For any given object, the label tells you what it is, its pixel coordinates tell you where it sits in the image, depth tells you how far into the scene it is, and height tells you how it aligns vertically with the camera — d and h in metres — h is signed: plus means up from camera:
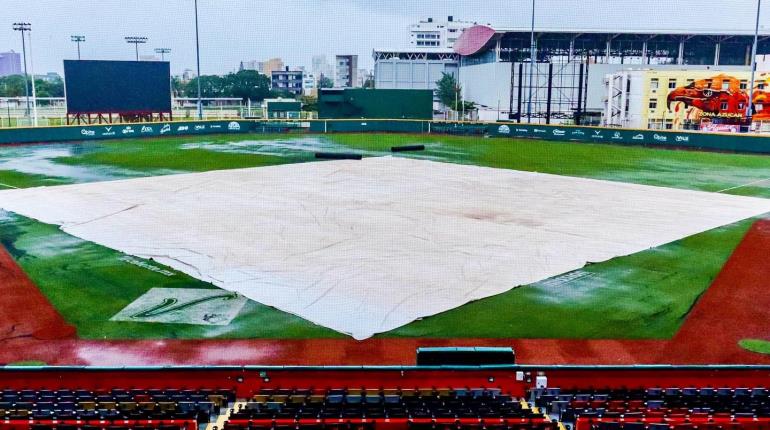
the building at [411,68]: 134.62 +6.25
